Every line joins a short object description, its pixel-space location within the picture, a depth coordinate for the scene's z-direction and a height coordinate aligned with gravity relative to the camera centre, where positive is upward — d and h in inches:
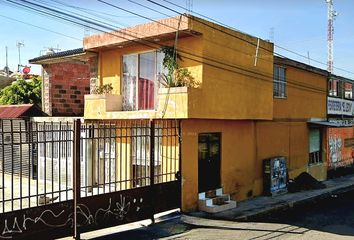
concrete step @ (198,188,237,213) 462.0 -95.8
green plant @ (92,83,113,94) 529.3 +40.3
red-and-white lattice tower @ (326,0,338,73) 1197.0 +297.5
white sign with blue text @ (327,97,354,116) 820.6 +27.8
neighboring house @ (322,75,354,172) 821.2 -6.5
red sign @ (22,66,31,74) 1529.4 +190.1
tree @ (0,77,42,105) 1018.7 +68.3
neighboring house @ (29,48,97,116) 670.2 +61.6
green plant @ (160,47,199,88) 448.5 +52.0
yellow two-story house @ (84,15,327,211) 444.5 +28.6
